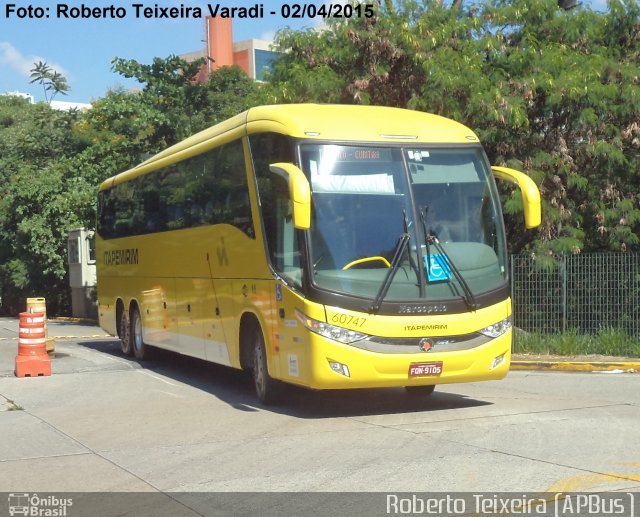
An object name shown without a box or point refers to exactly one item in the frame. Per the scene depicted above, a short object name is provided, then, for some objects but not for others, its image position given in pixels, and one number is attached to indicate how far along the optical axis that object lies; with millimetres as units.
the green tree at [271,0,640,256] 20297
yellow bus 11078
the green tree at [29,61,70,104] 99438
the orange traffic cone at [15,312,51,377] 16078
